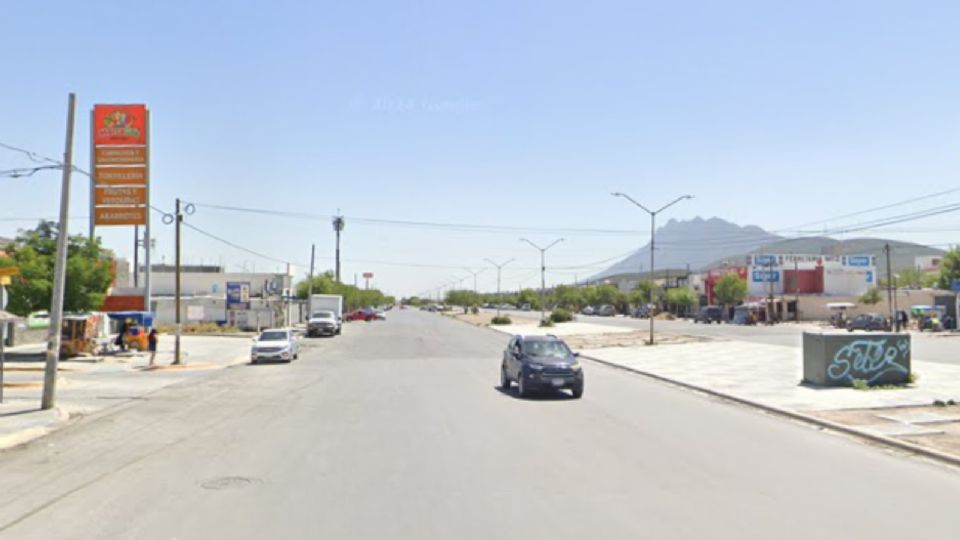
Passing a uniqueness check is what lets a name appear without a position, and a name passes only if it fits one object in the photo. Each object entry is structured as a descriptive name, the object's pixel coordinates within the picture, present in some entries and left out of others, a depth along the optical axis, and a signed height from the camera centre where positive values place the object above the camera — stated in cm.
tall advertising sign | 4394 +863
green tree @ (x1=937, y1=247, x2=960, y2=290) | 7356 +489
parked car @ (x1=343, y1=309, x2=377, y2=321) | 10031 +28
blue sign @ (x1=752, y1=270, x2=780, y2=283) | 9916 +544
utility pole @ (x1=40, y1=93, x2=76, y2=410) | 1803 +68
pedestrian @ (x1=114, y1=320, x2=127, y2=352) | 3756 -107
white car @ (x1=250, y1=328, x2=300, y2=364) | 3370 -129
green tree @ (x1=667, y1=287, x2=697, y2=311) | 10819 +290
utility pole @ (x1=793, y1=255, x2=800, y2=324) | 8725 +318
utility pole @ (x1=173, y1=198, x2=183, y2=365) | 3212 +133
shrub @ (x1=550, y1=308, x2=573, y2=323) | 8519 +20
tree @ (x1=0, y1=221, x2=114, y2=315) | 3106 +184
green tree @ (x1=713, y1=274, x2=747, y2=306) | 9425 +362
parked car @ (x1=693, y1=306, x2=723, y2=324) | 8931 +36
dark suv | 1972 -122
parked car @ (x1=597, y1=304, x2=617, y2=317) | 13062 +117
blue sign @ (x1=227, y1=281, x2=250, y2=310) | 5491 +163
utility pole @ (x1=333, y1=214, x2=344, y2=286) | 14188 +1697
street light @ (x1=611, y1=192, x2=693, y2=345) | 4407 +597
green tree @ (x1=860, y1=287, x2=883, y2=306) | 8376 +229
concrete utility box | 2236 -122
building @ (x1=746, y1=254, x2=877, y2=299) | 10012 +515
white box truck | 5788 -45
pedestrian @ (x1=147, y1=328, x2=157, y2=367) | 3406 -106
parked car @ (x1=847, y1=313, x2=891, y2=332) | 6112 -36
